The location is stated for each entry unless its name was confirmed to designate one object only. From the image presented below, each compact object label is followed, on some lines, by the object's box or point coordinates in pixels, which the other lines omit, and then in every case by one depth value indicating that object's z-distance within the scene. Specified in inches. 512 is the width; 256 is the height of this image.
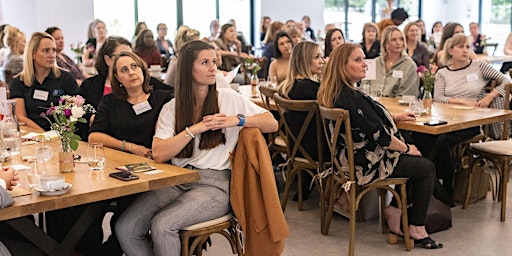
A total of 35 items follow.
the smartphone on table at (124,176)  99.4
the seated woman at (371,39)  294.4
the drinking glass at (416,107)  164.2
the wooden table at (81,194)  88.7
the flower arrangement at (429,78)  172.6
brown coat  109.9
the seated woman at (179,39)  211.4
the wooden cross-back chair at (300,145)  156.6
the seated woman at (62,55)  256.1
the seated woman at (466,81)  190.7
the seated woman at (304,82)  164.9
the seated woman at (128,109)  130.3
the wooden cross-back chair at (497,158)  164.1
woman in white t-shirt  109.0
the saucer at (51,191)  90.3
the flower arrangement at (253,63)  236.5
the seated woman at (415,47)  265.0
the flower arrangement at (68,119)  107.3
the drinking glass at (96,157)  107.9
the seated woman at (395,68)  206.7
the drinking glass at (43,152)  107.3
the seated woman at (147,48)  303.7
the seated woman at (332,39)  260.5
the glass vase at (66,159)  106.0
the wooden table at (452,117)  150.0
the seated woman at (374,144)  137.7
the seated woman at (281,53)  244.2
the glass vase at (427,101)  170.9
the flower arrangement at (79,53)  305.8
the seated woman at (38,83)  173.6
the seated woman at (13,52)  259.4
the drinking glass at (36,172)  99.2
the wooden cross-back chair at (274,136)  183.9
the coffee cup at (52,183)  90.2
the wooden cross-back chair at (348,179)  136.8
